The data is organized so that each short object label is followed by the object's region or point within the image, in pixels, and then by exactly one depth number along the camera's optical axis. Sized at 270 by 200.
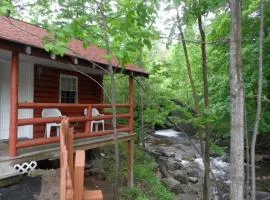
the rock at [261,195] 6.08
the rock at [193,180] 7.36
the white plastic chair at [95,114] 5.80
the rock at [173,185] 6.31
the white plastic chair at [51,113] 5.01
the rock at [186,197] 5.94
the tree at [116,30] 2.42
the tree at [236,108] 2.43
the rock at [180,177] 7.15
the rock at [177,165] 8.13
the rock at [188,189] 6.44
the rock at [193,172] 7.96
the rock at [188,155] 9.66
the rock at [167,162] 7.98
